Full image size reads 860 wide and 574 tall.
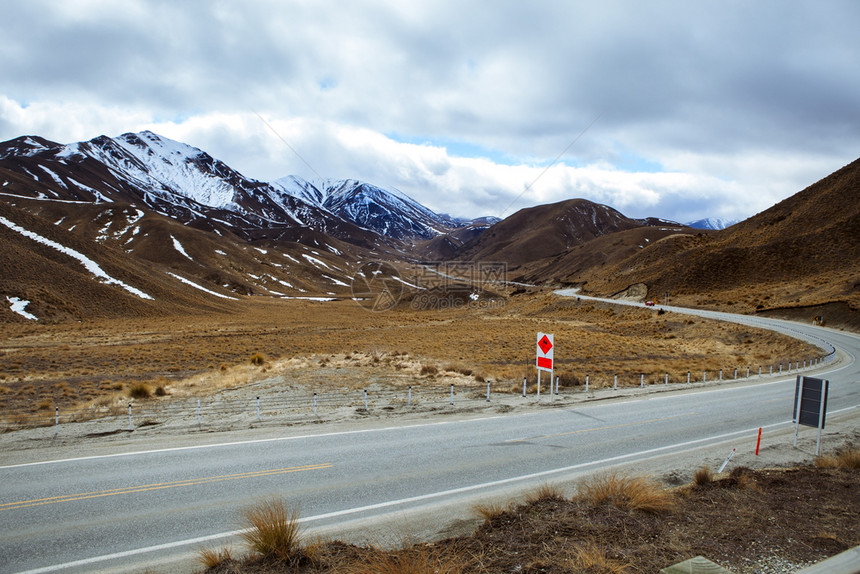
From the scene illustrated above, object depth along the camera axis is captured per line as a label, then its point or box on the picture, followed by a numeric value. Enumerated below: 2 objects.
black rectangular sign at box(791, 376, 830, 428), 9.52
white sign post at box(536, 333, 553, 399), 16.47
